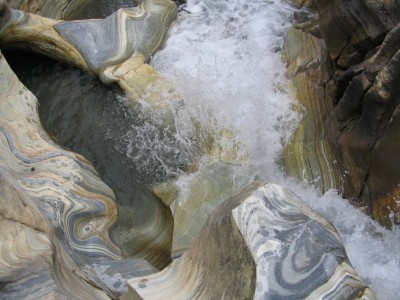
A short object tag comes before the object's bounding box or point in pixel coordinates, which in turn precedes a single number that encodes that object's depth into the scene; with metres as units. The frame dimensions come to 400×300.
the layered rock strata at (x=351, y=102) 4.20
